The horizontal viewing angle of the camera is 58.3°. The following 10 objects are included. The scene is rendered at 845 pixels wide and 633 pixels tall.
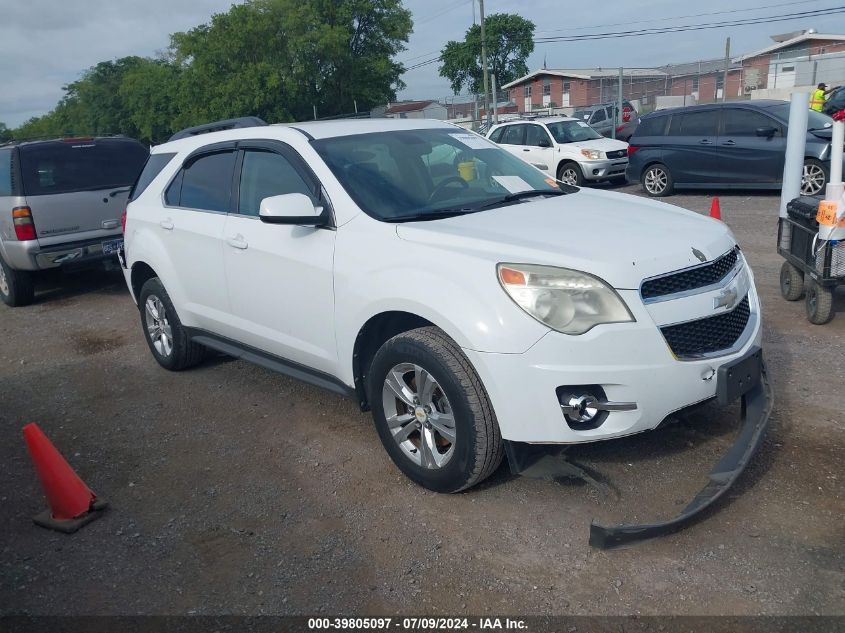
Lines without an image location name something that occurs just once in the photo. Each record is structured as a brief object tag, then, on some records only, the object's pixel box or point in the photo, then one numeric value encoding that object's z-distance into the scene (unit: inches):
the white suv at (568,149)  627.8
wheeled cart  222.1
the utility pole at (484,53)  1173.1
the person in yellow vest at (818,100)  733.3
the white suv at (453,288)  128.3
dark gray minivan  485.1
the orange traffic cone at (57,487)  151.9
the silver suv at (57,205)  340.8
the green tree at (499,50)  2706.7
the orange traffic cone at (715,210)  292.6
